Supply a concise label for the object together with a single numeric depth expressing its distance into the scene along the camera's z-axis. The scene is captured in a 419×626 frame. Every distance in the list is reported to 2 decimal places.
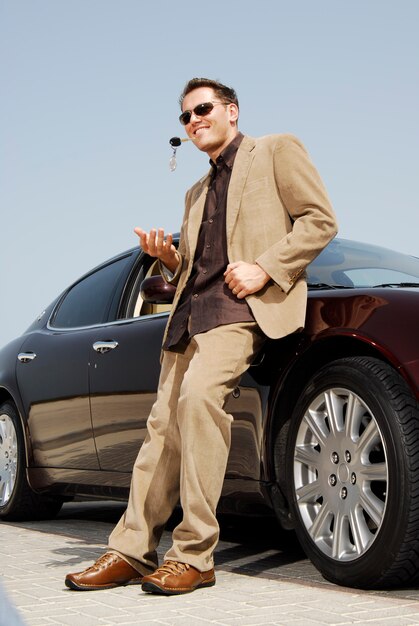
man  3.51
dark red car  3.29
